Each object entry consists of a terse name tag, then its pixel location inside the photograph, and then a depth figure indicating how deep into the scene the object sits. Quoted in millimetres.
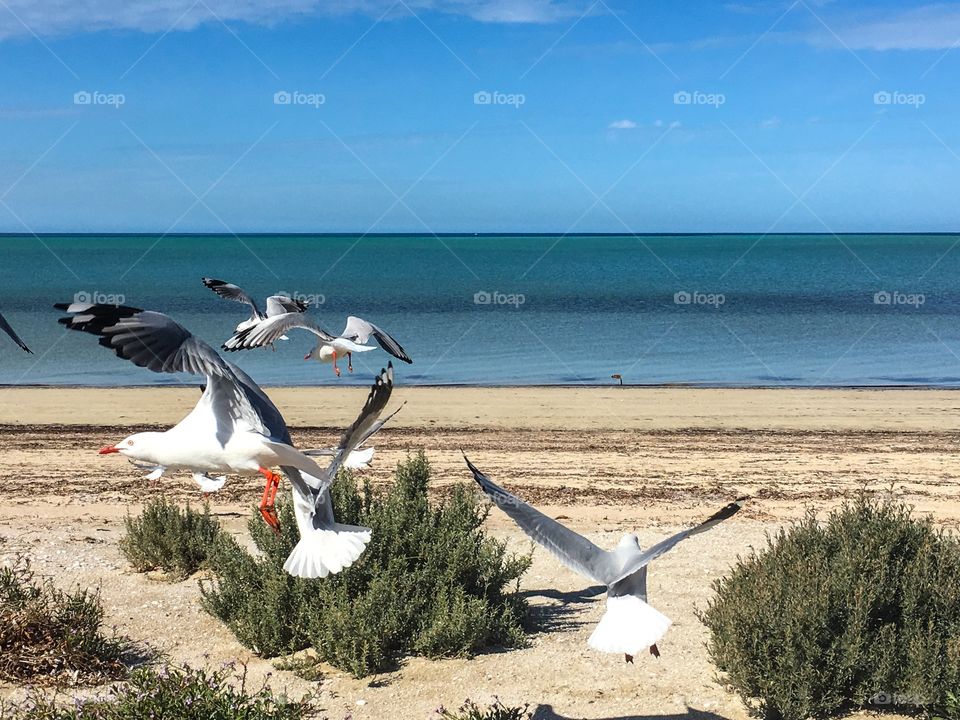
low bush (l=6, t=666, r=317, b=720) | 5066
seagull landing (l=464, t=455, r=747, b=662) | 4980
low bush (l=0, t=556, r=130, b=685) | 6789
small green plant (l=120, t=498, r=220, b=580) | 9289
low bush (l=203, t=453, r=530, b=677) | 7242
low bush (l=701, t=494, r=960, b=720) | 6422
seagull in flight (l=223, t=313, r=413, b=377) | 5820
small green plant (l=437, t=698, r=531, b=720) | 5613
